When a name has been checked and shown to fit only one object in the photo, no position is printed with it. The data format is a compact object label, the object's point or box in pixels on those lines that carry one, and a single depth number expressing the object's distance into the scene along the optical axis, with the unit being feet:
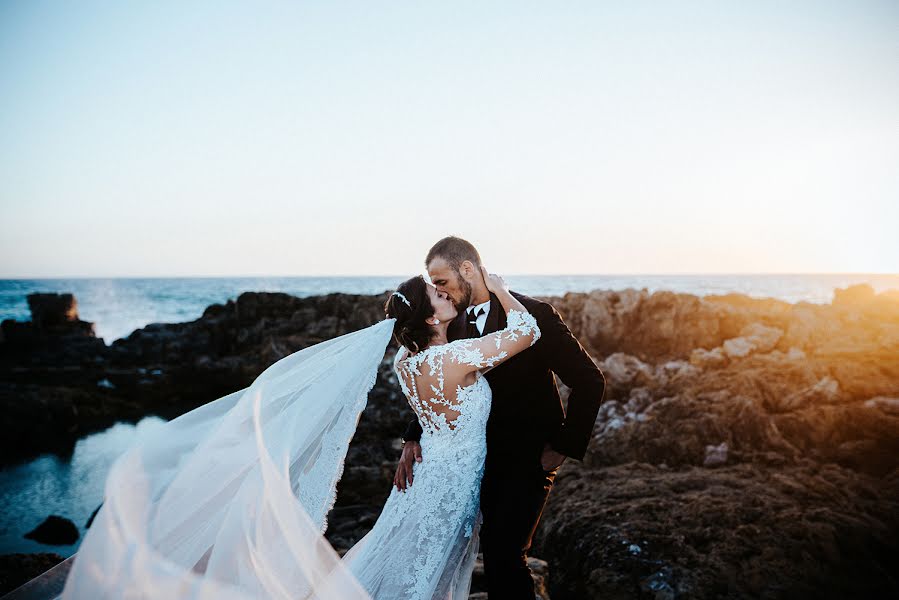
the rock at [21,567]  10.09
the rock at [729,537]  9.90
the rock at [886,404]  16.18
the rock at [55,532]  19.74
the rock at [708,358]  29.69
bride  6.50
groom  8.84
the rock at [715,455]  16.29
